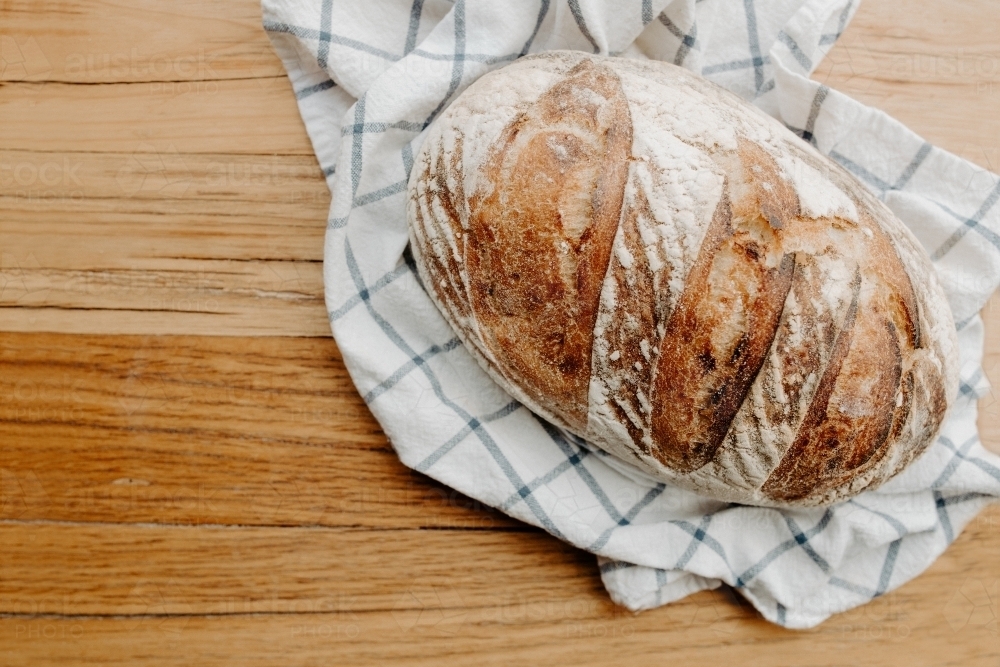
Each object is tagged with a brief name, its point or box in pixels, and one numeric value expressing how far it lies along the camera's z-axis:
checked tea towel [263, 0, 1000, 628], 0.53
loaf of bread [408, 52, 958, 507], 0.47
